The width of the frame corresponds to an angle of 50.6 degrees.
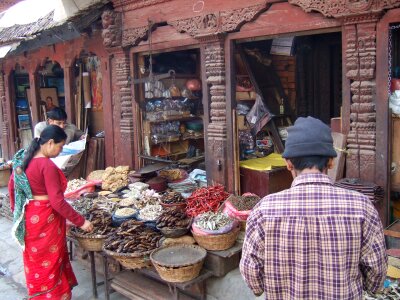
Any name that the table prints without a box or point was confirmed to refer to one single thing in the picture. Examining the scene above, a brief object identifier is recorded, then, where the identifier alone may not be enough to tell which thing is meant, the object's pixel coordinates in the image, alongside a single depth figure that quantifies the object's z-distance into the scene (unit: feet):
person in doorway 22.00
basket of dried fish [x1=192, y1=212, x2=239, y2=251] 14.84
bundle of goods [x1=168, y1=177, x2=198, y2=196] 21.50
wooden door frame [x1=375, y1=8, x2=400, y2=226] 13.46
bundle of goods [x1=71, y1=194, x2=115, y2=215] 19.16
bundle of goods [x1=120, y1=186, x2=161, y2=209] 18.94
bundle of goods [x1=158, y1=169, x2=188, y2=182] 22.72
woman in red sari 14.44
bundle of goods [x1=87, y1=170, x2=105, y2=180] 24.43
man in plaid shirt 6.95
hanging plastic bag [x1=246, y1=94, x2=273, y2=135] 21.72
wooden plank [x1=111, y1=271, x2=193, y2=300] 15.55
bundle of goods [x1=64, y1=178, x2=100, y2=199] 22.84
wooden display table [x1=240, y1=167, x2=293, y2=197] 19.08
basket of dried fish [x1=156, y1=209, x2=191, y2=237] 15.85
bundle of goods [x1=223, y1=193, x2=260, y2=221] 16.31
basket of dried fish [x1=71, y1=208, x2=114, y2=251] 16.56
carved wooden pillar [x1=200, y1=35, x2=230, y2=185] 18.84
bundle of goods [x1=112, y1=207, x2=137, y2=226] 17.48
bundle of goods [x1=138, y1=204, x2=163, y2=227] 16.96
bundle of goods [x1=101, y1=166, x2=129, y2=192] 22.90
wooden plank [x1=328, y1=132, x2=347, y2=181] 14.87
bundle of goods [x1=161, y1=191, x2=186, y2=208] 18.42
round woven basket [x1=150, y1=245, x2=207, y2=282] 13.69
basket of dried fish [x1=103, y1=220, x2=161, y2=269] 14.92
